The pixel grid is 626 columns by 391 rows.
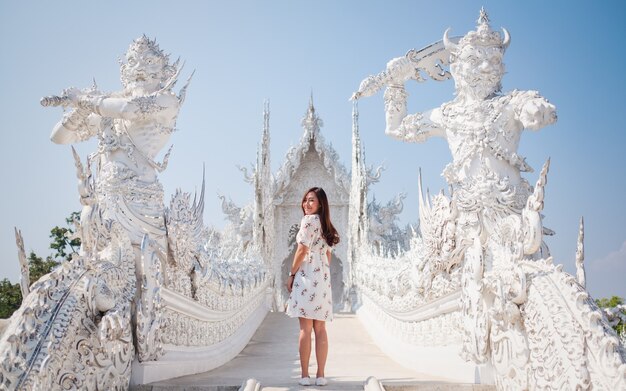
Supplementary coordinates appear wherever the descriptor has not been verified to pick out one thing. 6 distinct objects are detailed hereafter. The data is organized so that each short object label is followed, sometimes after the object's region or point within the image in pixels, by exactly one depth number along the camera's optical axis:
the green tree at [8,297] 11.13
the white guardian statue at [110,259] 2.62
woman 3.81
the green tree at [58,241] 11.85
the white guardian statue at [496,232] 2.50
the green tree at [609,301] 11.55
